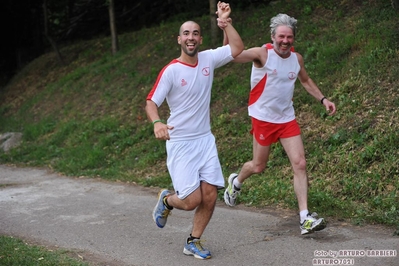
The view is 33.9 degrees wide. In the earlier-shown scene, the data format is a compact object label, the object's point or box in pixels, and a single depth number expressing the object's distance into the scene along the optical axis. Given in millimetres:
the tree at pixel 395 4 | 12062
